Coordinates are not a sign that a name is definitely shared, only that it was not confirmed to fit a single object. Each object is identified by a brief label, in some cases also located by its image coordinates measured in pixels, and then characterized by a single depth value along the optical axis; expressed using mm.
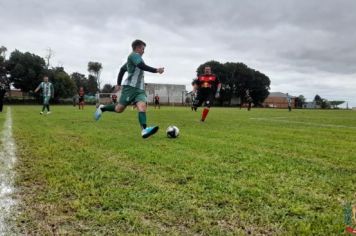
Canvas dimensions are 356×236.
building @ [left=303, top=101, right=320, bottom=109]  78250
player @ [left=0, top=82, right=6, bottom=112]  20484
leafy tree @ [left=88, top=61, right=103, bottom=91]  116062
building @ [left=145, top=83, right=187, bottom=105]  87438
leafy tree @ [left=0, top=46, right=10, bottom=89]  65525
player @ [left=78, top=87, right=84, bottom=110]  33250
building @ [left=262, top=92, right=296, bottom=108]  87000
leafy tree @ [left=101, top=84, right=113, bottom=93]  117325
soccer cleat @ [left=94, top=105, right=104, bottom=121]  9414
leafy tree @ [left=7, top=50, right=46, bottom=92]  65375
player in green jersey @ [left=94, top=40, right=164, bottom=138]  8078
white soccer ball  8125
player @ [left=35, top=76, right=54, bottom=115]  20031
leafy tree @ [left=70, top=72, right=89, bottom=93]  113731
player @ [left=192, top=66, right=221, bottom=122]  14891
